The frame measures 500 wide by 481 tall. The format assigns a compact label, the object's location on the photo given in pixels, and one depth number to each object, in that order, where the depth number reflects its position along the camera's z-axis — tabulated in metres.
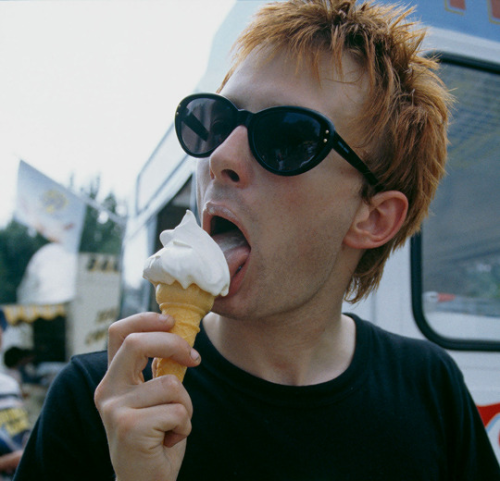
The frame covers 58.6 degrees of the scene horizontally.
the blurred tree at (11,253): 27.66
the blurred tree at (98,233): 23.58
